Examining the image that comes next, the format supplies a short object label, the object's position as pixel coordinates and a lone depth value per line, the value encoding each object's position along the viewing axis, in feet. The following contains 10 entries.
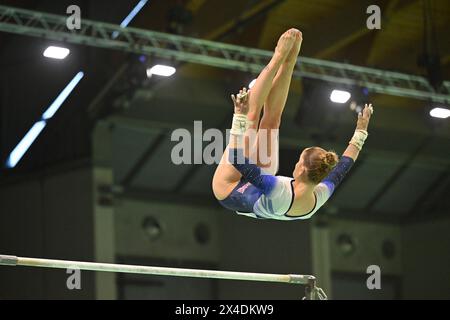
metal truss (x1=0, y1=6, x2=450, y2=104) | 36.01
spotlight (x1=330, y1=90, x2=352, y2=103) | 40.93
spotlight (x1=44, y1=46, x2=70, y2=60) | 35.35
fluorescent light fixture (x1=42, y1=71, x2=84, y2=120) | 46.70
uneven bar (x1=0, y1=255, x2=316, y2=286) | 19.44
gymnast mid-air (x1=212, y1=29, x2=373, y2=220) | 19.76
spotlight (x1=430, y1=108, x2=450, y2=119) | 40.93
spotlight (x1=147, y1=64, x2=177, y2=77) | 37.91
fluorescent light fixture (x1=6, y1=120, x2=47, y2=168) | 47.78
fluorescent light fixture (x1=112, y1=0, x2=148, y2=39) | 42.73
